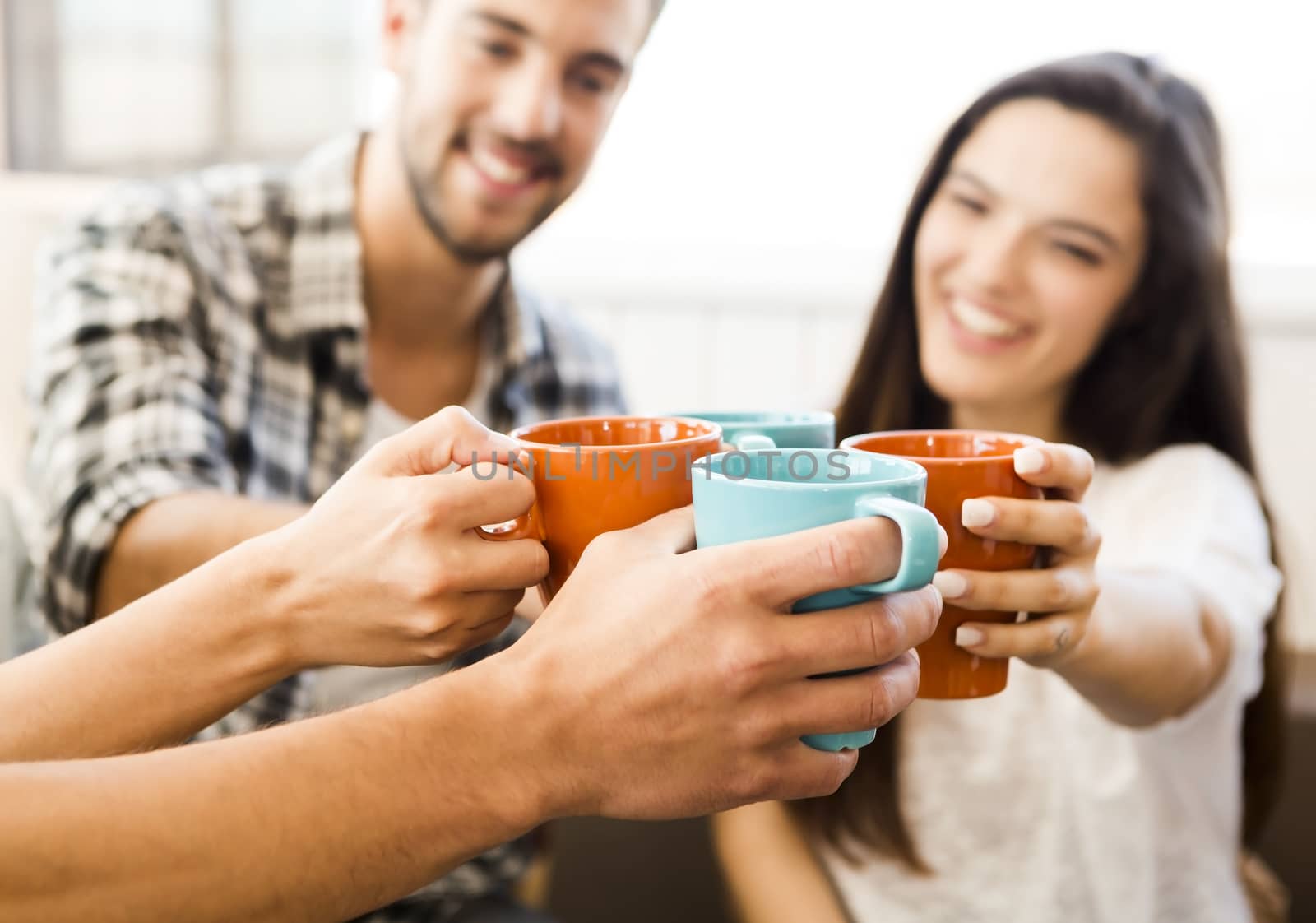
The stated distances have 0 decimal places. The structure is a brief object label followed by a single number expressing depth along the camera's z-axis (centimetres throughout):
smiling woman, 100
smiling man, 100
